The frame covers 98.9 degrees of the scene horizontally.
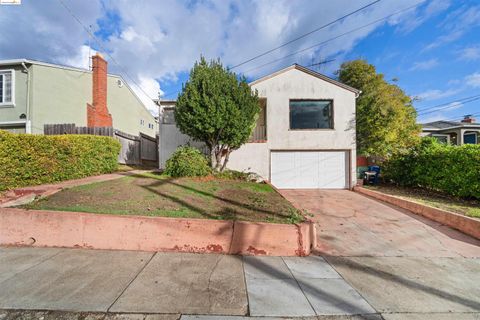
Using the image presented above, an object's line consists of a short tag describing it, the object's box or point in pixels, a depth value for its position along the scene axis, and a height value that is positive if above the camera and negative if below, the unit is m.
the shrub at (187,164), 7.73 -0.11
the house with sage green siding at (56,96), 10.70 +3.81
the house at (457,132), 17.14 +2.51
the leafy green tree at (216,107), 7.48 +2.04
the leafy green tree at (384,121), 10.37 +2.11
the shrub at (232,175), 8.35 -0.56
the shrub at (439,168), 6.75 -0.25
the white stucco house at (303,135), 9.95 +1.29
